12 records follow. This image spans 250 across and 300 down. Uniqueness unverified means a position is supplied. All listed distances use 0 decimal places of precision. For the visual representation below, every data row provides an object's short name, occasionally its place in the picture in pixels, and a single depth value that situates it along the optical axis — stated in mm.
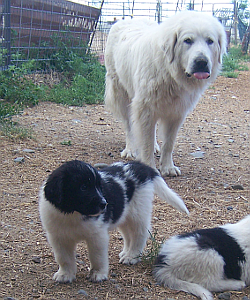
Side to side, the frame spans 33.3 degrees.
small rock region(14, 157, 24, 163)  4699
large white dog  4223
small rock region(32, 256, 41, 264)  2844
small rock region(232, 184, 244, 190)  4477
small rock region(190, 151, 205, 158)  5626
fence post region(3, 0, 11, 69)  7883
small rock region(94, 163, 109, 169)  4694
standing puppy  2428
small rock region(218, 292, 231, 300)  2510
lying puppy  2613
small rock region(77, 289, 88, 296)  2430
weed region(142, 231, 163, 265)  2797
